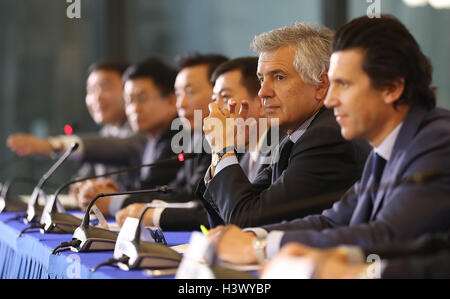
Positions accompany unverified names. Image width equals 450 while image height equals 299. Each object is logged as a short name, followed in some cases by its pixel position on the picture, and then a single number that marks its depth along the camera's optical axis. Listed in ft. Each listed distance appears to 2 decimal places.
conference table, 12.81
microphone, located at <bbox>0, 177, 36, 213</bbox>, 23.38
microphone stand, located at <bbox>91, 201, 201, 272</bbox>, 12.39
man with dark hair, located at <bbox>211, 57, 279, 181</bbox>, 19.60
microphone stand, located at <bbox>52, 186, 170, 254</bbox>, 14.64
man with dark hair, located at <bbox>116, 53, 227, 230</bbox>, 22.66
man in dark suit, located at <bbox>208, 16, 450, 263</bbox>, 11.23
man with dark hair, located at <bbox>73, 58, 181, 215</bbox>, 27.99
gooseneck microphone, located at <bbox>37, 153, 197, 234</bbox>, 17.83
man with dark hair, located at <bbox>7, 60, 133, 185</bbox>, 33.94
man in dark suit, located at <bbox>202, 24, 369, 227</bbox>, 15.02
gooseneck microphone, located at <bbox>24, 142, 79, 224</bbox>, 20.13
